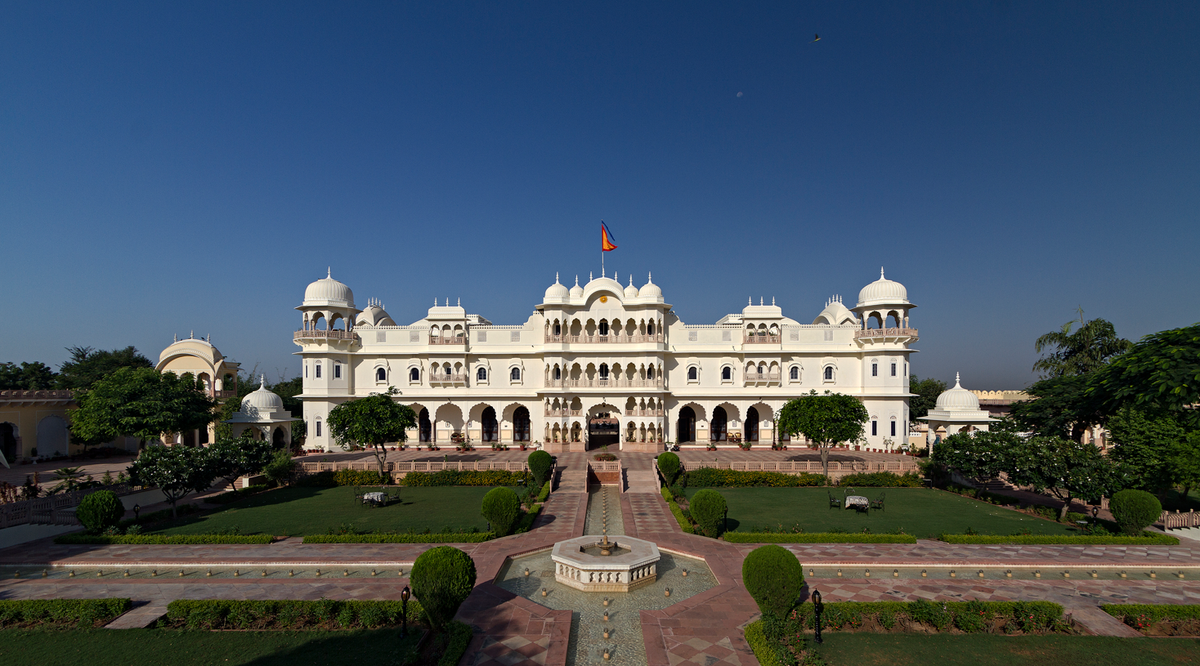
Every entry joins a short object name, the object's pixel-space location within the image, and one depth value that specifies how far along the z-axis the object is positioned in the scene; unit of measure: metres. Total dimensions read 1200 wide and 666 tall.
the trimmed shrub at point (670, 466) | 23.73
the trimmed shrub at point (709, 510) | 16.36
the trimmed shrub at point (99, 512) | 16.75
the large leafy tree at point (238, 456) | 20.64
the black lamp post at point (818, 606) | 9.73
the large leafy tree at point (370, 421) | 24.81
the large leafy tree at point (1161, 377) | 17.95
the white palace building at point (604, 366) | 34.88
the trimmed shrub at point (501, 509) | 16.44
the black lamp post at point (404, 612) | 9.57
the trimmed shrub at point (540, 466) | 23.59
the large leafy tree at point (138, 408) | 28.44
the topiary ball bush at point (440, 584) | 9.74
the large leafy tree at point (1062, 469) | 17.73
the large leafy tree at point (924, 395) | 46.03
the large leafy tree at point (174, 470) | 18.97
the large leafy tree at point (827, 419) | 25.47
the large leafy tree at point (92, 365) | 41.50
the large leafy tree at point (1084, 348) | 36.09
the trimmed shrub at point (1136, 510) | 16.14
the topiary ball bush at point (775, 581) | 9.99
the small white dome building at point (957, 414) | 31.27
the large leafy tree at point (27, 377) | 41.81
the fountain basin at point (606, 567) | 12.62
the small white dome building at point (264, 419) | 32.22
